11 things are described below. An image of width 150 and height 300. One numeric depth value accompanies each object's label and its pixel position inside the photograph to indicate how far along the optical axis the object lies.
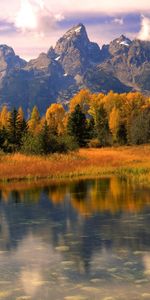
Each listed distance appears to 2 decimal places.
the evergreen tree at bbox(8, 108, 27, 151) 85.50
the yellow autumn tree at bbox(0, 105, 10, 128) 133.01
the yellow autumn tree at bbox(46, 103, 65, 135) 133.98
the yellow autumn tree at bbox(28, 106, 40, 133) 127.74
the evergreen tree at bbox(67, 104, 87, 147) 92.00
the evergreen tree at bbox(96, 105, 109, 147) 101.94
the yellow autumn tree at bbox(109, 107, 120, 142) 110.89
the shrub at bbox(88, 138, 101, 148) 100.06
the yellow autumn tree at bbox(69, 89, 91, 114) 140.25
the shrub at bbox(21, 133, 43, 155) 62.16
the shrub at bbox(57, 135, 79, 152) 66.62
